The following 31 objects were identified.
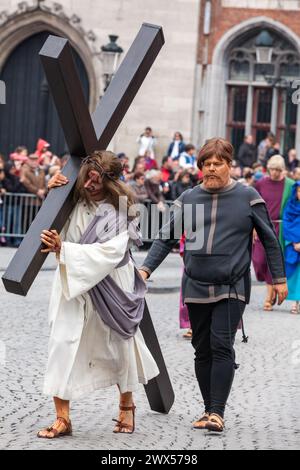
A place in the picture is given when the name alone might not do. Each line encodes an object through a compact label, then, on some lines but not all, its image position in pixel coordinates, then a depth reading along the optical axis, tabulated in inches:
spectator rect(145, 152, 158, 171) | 1045.2
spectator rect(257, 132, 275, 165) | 1083.9
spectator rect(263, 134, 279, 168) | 1063.0
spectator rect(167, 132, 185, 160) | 1104.2
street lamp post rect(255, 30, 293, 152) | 1057.8
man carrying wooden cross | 282.8
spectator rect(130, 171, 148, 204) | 909.2
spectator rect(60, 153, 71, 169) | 966.9
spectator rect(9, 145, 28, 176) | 929.3
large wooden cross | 273.3
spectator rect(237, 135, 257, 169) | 1107.9
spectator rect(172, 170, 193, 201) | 953.8
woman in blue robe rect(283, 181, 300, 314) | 620.7
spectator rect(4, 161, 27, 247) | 890.1
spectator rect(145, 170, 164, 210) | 924.6
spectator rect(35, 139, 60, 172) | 955.0
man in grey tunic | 303.0
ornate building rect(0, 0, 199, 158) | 1179.3
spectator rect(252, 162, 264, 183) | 929.0
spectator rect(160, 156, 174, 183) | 1011.9
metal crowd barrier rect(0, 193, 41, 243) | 888.9
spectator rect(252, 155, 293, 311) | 639.8
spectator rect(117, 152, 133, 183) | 932.8
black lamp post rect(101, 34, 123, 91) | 989.8
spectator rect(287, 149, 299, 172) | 1061.8
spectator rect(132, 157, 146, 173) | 935.1
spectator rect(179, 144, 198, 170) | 1041.5
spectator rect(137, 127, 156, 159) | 1143.0
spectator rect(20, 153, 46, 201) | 900.6
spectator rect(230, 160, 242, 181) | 964.0
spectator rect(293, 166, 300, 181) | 639.8
